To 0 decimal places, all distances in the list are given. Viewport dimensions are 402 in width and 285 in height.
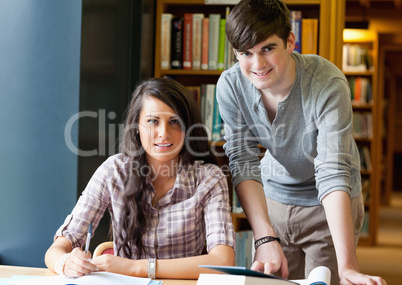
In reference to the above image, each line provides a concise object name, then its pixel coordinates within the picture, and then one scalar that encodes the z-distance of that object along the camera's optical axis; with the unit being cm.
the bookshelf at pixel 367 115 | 524
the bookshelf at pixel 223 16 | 270
